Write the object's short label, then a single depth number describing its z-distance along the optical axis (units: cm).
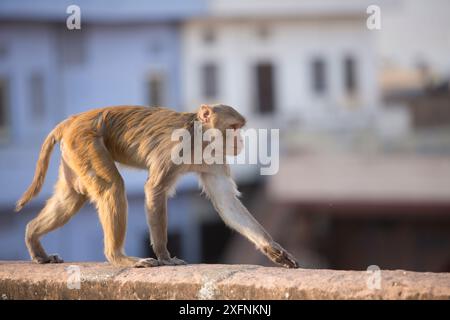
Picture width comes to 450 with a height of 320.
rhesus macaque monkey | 734
